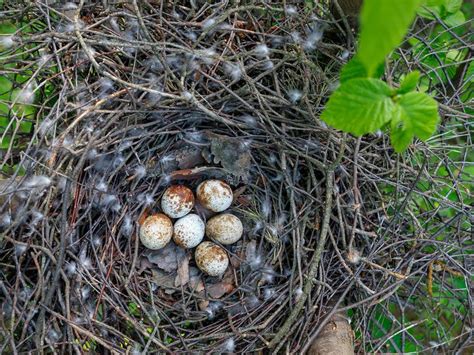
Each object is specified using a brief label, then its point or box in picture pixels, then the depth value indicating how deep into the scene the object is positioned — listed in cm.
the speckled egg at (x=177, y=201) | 61
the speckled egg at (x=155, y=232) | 59
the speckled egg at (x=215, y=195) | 61
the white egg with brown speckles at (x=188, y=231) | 61
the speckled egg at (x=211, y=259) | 60
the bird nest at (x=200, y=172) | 52
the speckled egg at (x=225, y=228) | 61
